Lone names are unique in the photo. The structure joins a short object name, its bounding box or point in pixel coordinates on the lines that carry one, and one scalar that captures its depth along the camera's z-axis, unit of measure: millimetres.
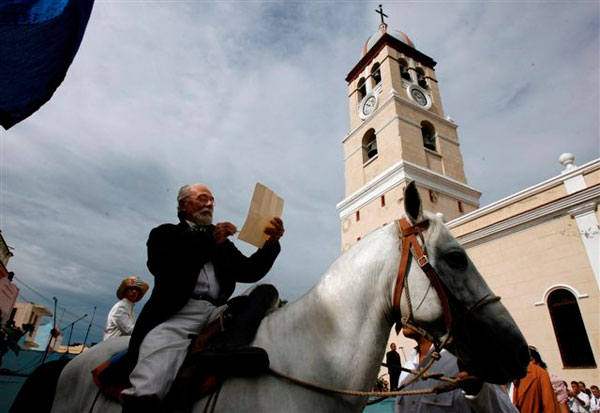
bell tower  17953
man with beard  1558
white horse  1558
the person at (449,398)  2377
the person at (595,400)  8672
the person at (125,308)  3658
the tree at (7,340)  6664
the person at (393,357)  9461
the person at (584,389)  9124
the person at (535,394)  3387
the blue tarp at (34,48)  1746
